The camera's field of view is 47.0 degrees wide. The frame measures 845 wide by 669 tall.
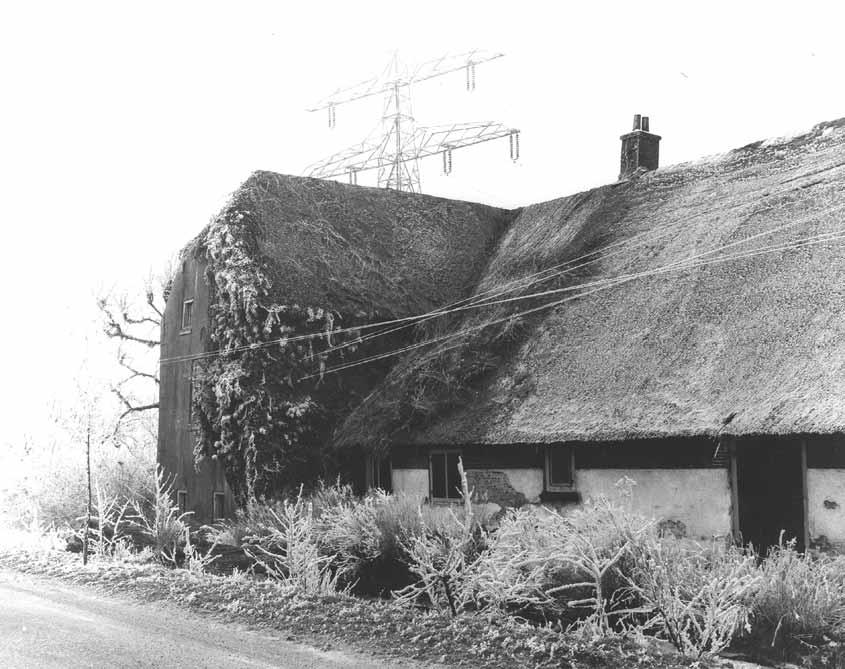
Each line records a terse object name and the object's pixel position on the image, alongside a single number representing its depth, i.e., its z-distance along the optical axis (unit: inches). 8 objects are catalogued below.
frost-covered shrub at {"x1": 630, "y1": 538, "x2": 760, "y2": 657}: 359.9
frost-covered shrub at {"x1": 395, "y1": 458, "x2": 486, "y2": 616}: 439.5
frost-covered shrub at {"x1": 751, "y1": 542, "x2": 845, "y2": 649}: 399.9
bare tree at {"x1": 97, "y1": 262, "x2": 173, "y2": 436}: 1541.6
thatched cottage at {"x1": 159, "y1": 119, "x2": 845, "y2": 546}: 561.0
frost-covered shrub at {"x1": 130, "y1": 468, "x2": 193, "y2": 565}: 650.2
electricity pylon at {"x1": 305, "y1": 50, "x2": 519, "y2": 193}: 1150.4
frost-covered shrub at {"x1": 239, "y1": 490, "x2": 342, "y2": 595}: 509.0
